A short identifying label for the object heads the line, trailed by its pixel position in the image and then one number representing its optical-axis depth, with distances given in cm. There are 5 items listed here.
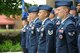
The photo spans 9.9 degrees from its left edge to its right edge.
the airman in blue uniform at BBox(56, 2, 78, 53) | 867
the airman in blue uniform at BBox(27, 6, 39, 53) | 1096
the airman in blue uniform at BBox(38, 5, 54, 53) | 957
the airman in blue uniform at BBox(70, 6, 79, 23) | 1023
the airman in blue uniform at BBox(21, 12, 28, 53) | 1428
